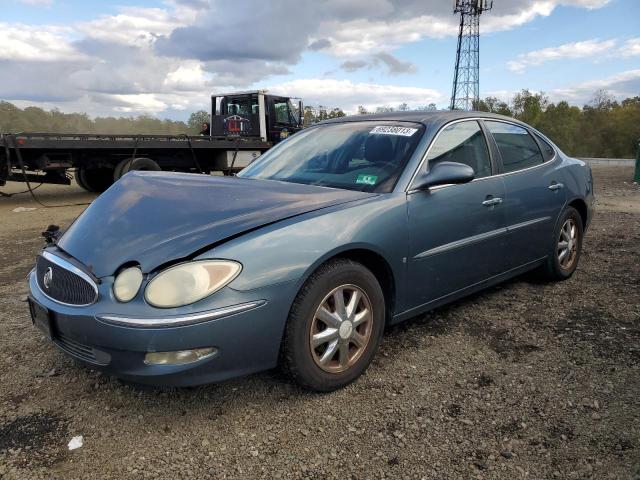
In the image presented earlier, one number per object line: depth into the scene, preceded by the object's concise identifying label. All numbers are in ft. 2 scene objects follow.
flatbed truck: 32.55
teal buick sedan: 7.40
